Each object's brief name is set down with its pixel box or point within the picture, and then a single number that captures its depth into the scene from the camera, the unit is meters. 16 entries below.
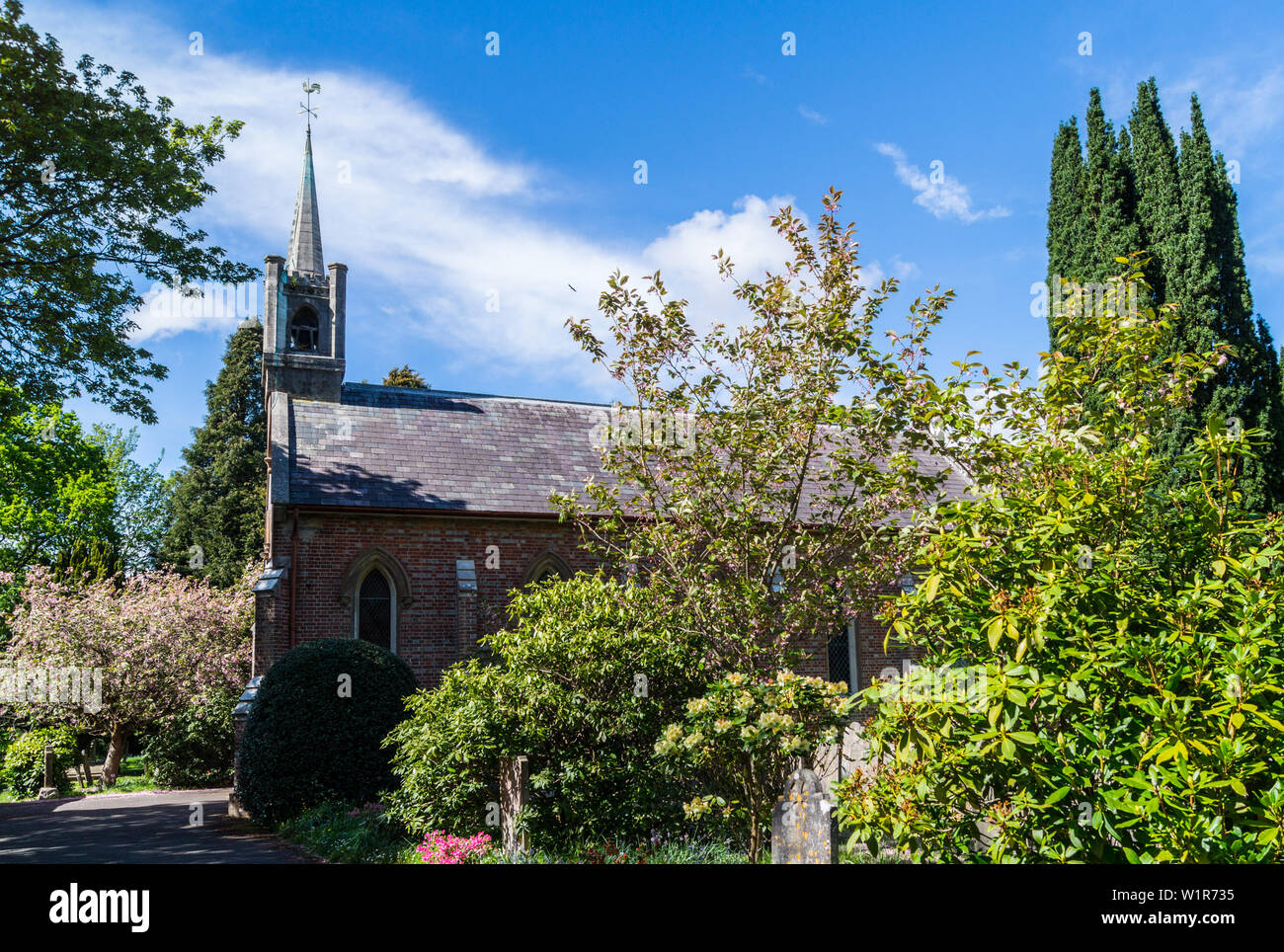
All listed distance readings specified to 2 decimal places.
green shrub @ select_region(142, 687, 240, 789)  22.70
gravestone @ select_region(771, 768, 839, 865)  6.39
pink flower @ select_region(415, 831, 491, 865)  8.30
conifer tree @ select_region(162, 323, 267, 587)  35.16
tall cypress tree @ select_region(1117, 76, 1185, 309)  16.08
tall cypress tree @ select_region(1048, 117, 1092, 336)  17.44
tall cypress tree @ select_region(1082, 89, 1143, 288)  16.70
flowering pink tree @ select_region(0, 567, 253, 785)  22.88
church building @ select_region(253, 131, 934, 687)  17.38
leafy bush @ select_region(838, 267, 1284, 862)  3.76
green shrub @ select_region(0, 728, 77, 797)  21.75
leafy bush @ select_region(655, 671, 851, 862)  7.58
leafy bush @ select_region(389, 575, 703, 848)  8.95
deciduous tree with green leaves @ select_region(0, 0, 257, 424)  13.45
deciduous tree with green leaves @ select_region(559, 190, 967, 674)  9.79
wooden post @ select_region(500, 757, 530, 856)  8.71
